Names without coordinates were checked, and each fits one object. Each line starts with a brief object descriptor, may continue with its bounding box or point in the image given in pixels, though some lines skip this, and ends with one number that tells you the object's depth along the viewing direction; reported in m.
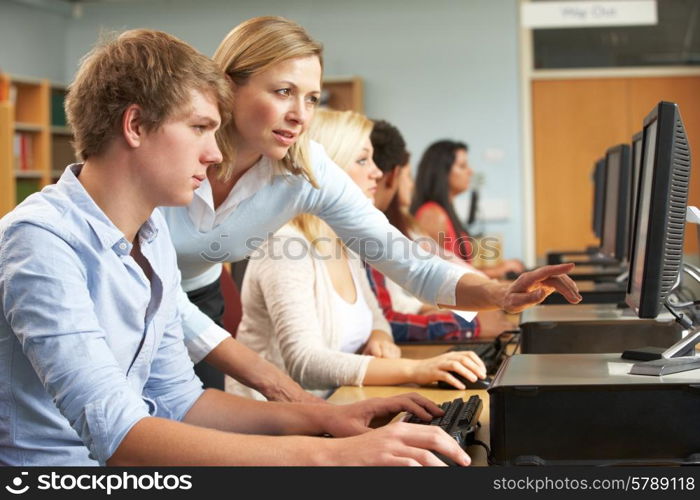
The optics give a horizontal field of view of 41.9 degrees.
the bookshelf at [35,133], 6.69
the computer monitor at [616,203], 2.57
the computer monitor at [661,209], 1.20
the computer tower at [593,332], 1.62
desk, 1.61
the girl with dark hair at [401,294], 2.54
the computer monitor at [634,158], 2.03
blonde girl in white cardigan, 1.86
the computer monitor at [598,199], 3.63
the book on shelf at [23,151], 6.69
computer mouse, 1.73
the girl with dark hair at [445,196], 4.21
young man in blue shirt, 0.96
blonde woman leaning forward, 1.57
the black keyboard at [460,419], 1.22
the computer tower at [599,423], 1.06
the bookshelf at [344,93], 6.85
